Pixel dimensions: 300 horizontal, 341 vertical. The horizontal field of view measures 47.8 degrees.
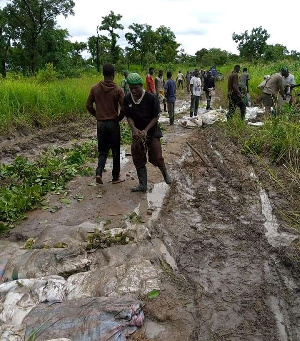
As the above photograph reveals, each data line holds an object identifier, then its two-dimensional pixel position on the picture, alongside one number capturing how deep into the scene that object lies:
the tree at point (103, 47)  32.34
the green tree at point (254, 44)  39.47
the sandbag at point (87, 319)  2.13
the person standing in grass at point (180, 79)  20.56
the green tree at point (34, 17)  24.73
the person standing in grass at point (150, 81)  10.92
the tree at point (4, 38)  25.41
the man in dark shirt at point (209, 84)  12.20
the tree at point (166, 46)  40.56
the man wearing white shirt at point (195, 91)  10.62
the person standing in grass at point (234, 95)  8.54
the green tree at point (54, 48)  25.42
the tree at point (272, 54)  34.72
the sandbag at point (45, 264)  2.90
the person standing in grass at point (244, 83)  10.79
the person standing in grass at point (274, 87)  8.23
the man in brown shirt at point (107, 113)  4.73
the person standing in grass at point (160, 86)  12.16
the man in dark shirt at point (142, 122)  4.33
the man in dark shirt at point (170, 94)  10.02
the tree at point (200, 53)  43.79
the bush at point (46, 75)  13.50
